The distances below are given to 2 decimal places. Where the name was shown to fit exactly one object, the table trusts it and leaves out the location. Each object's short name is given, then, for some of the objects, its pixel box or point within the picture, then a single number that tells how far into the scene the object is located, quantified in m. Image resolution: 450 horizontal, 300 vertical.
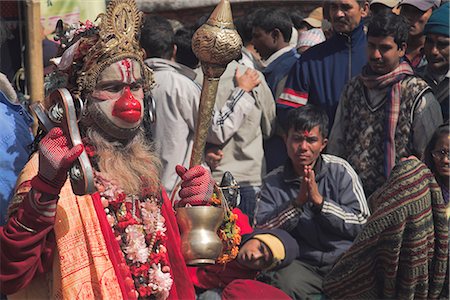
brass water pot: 4.10
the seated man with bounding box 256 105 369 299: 5.47
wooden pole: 5.34
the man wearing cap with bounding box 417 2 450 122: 6.23
